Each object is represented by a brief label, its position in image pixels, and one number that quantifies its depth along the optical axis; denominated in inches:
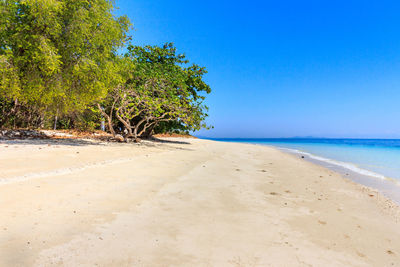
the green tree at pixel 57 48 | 342.0
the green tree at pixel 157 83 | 539.5
